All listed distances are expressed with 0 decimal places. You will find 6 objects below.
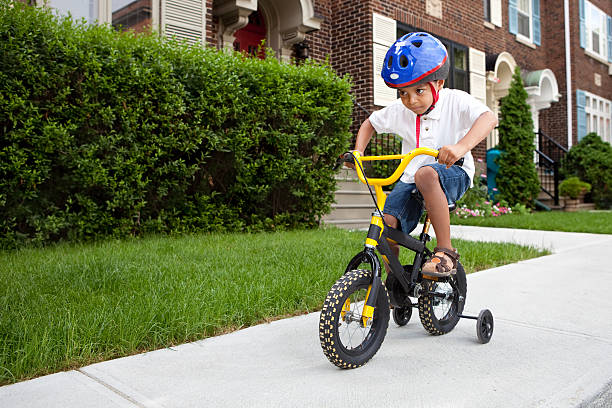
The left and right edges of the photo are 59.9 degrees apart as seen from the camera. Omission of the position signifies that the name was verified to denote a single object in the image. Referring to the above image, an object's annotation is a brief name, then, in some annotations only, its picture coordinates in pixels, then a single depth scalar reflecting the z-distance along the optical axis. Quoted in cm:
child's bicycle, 224
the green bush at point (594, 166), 1535
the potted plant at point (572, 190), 1388
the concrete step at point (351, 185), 905
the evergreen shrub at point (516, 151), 1224
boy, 244
